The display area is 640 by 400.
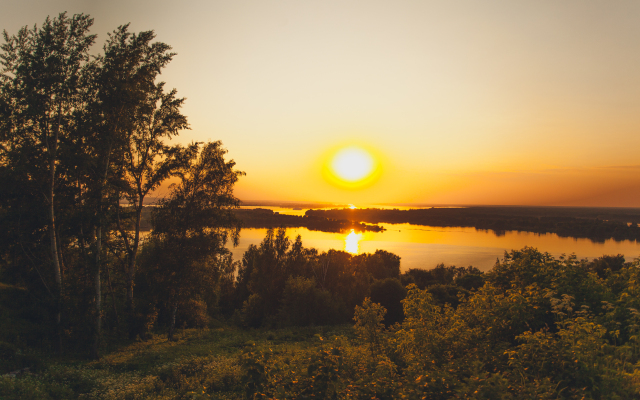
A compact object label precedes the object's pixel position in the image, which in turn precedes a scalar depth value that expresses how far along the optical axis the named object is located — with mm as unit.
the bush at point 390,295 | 38750
